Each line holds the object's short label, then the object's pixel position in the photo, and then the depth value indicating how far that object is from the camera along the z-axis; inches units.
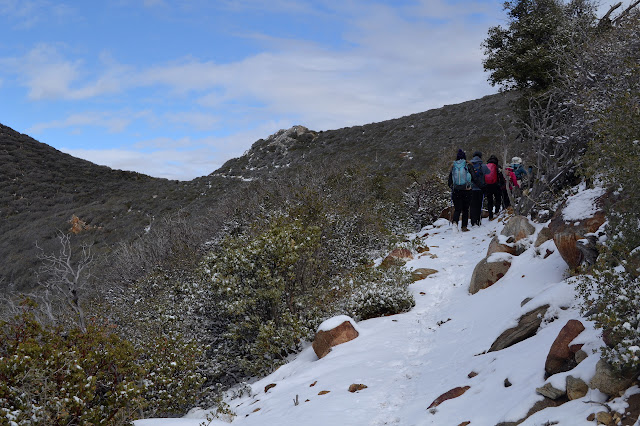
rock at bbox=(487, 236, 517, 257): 333.4
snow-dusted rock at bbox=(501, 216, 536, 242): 346.3
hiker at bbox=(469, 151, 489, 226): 472.4
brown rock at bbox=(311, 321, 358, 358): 285.3
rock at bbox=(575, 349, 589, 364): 142.8
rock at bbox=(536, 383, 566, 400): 138.6
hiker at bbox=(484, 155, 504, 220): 490.3
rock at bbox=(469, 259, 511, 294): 307.0
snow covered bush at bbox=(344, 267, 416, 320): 329.1
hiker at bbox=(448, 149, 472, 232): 468.8
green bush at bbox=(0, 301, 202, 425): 173.5
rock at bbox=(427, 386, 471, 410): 176.2
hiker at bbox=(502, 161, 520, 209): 472.1
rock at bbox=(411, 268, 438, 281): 378.6
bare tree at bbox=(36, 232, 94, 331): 326.4
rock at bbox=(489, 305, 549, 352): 195.8
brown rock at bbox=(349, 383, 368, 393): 217.5
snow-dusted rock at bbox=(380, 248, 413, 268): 396.5
